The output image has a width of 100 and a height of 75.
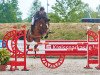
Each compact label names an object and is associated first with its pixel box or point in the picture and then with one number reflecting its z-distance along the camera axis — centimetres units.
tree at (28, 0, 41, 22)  11981
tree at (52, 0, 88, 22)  6178
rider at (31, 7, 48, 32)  2259
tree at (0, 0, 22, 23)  8462
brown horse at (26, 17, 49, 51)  2267
